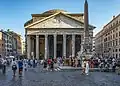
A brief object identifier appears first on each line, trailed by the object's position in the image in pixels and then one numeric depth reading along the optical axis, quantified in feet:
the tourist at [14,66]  39.61
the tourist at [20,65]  38.37
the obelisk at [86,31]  50.02
